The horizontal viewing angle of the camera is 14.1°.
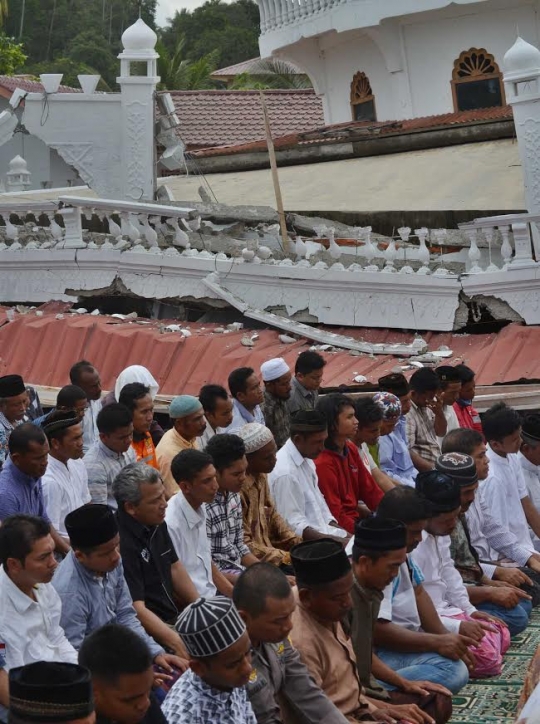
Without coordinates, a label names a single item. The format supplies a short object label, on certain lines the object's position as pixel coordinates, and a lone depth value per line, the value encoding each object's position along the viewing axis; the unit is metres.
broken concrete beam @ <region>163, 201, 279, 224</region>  20.55
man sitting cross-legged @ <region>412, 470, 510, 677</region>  10.79
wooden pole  19.02
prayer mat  9.78
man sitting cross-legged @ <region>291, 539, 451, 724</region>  8.61
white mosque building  25.03
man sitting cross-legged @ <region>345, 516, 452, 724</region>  9.35
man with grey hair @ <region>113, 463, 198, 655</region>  9.38
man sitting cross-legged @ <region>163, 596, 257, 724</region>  7.09
